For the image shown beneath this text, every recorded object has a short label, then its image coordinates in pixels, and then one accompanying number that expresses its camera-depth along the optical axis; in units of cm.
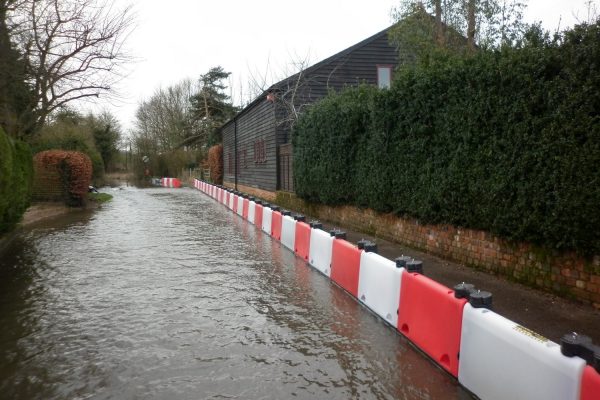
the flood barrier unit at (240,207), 1609
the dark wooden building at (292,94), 2017
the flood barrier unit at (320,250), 721
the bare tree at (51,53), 1512
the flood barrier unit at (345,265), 606
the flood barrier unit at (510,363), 269
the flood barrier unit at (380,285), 486
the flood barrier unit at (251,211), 1412
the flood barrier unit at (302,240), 839
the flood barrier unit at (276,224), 1068
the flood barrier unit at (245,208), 1523
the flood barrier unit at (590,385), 245
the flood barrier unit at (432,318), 374
